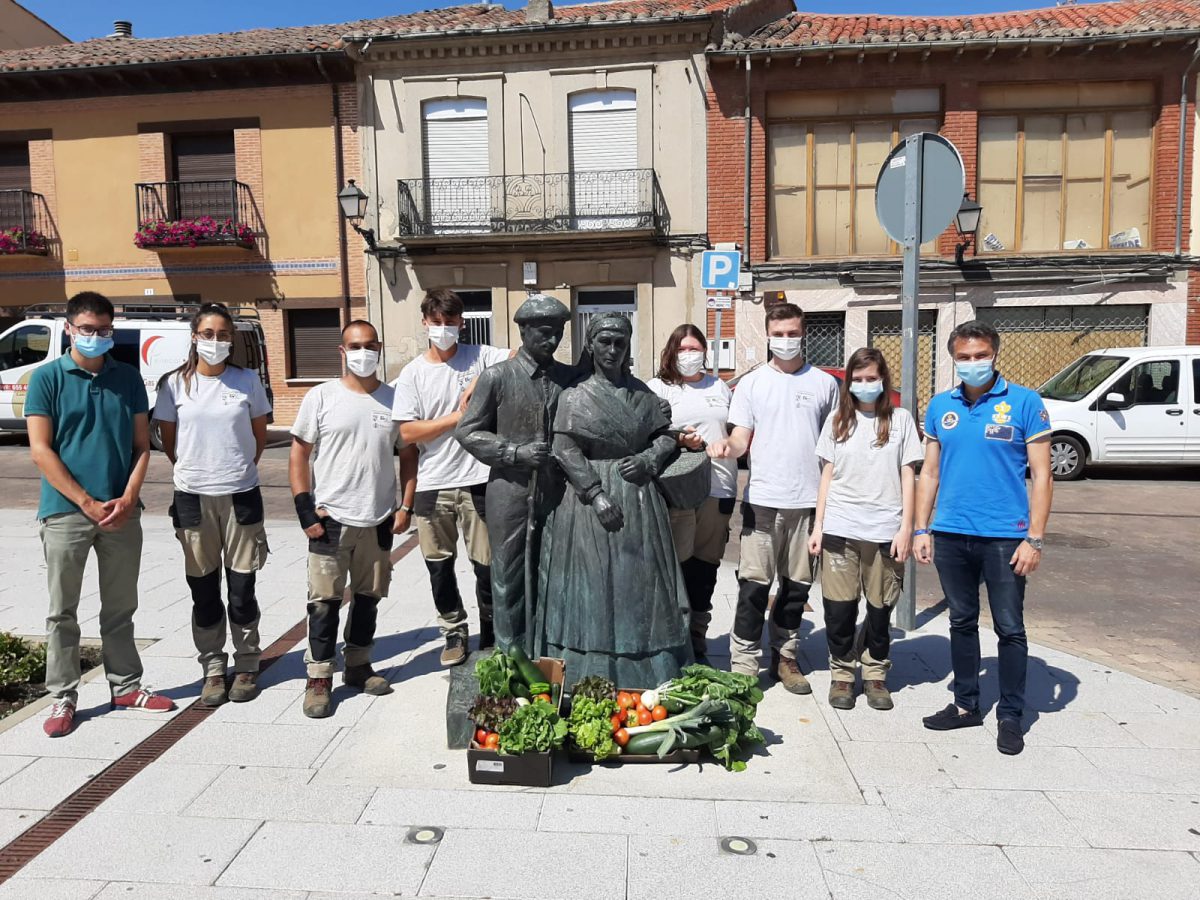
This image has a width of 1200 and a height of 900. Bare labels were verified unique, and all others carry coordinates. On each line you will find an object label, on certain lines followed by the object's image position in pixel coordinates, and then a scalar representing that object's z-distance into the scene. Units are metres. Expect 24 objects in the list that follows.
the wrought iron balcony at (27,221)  18.56
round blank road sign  5.15
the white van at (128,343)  14.12
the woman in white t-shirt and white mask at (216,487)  4.26
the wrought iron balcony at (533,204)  17.14
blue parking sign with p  8.77
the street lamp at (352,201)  16.09
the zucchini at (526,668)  3.73
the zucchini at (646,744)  3.59
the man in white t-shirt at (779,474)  4.41
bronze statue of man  3.73
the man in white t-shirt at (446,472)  4.73
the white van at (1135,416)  11.91
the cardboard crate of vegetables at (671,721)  3.57
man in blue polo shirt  3.86
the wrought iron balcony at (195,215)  18.03
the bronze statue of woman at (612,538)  3.70
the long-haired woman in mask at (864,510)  4.17
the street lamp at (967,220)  14.90
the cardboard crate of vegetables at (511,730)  3.43
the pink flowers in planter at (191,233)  18.02
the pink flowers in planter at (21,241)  18.44
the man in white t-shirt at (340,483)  4.31
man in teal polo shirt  3.96
